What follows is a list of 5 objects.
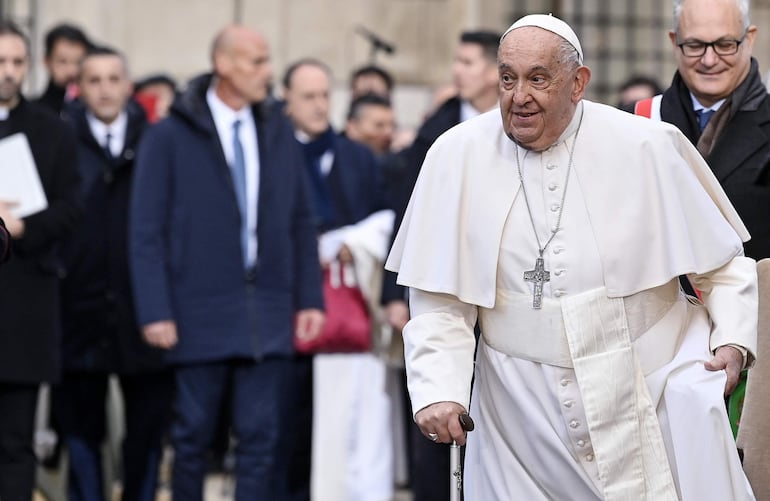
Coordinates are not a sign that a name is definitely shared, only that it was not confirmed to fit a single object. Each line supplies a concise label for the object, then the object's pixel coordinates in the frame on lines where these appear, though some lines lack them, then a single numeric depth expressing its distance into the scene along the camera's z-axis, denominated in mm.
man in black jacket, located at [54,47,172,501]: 18078
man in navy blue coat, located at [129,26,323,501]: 16156
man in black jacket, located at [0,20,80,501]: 15344
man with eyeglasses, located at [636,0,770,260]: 12922
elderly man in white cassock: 10437
